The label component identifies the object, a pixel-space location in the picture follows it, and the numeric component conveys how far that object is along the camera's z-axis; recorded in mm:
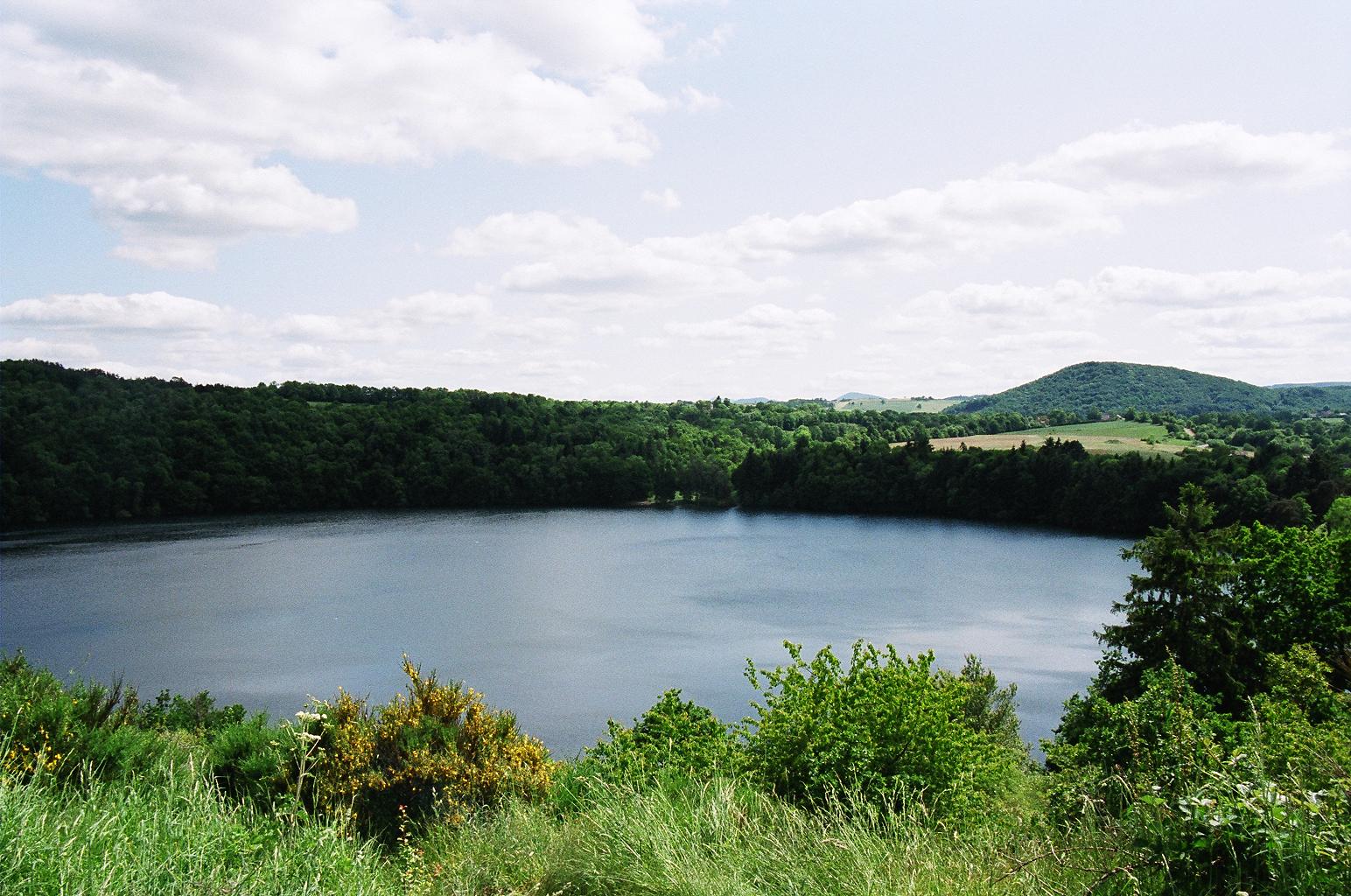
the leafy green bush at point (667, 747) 7289
